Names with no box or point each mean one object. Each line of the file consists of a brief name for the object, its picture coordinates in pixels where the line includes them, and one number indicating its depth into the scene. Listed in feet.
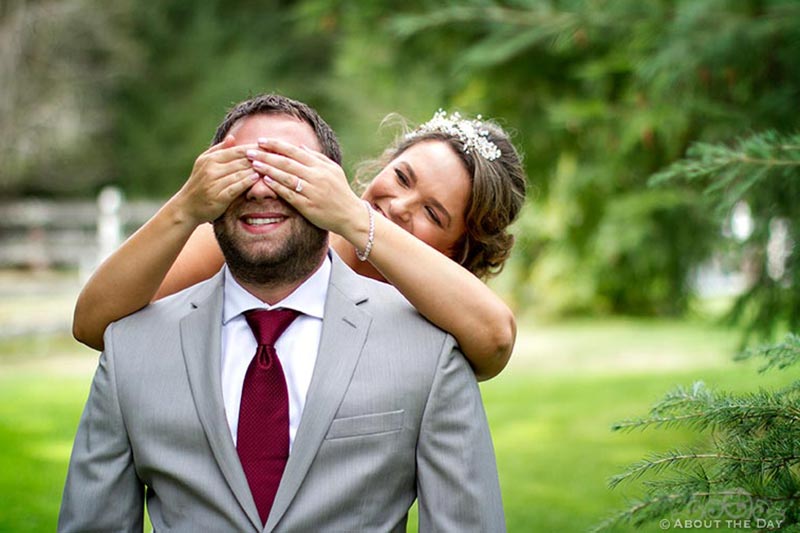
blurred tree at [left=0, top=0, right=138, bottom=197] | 73.15
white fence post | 51.06
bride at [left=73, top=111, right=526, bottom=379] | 7.37
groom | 7.58
